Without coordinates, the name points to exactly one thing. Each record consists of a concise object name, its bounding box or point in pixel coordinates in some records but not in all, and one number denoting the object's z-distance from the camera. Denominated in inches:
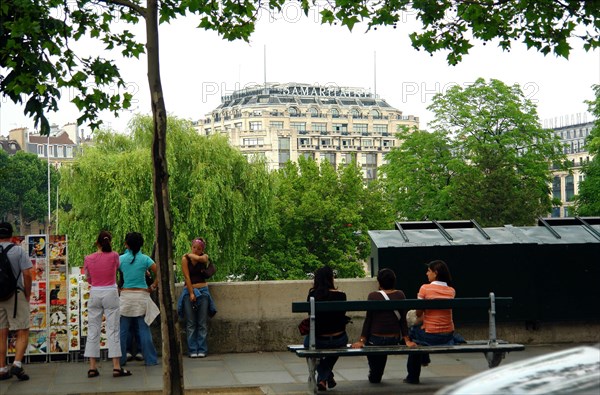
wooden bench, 396.2
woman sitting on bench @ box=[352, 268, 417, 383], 419.5
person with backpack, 450.0
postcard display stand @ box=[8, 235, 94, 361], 507.5
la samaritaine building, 2351.6
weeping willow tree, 2089.1
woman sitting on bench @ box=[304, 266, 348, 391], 410.0
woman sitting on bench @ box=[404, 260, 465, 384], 423.8
